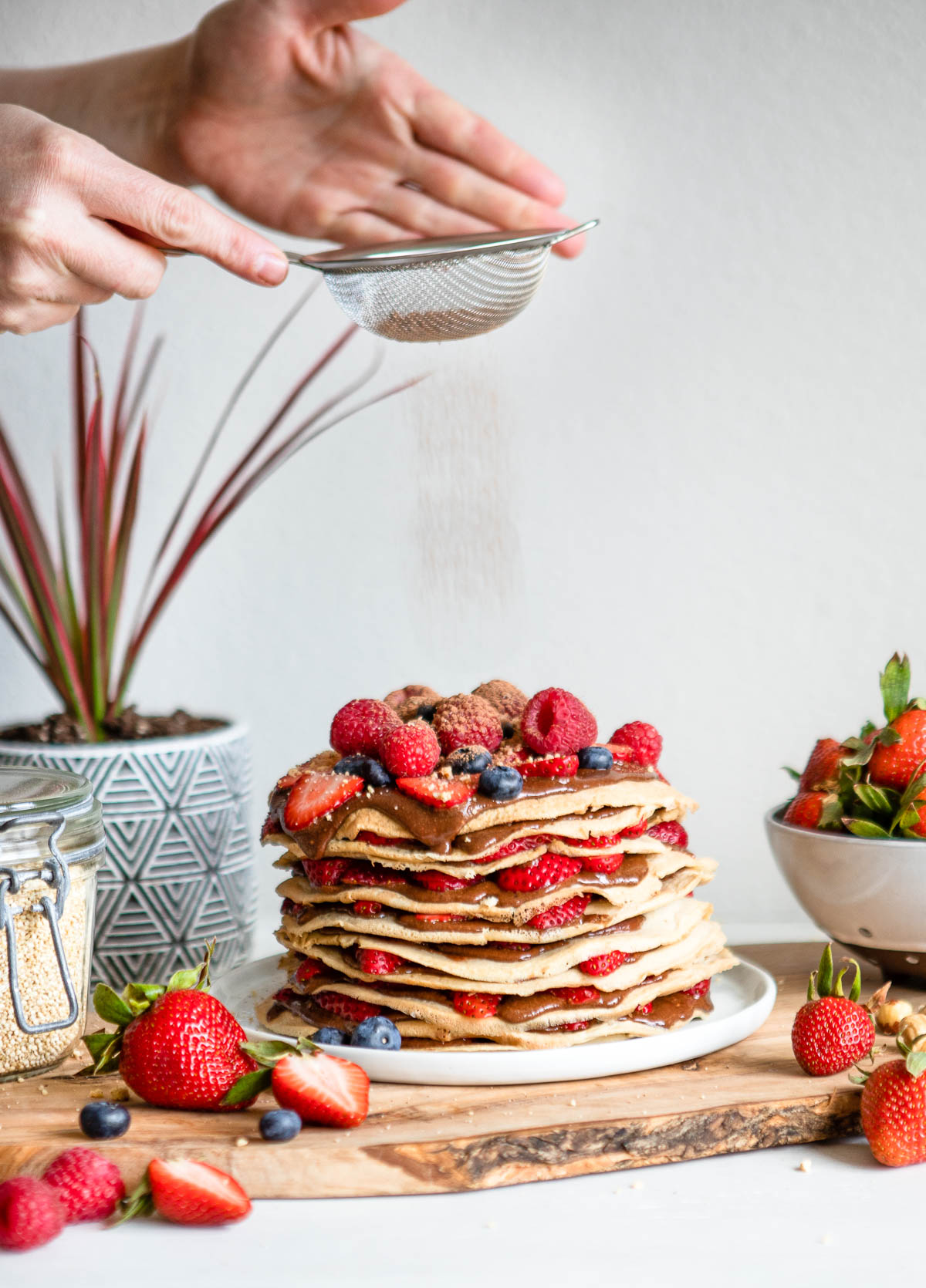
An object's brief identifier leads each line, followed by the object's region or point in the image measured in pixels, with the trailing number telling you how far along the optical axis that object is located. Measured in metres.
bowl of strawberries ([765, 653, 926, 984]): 1.05
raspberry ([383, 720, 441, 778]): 1.00
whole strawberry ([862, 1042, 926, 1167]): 0.93
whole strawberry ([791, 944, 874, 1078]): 0.97
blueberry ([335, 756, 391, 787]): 1.01
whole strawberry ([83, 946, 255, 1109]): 0.95
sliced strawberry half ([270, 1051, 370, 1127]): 0.93
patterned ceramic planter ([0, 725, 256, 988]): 1.12
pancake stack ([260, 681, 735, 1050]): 0.99
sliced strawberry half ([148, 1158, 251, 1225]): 0.90
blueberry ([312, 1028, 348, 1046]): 0.99
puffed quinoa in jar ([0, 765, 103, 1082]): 0.98
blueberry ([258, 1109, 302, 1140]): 0.92
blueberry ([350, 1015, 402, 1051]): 0.98
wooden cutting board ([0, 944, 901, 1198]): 0.92
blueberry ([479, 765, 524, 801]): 0.99
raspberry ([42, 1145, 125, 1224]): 0.90
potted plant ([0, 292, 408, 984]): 1.12
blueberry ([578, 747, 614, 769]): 1.01
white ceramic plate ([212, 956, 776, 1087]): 0.97
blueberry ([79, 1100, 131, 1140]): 0.93
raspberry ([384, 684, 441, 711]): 1.08
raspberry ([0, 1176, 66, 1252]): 0.88
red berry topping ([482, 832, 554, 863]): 0.99
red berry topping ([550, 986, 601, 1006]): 0.99
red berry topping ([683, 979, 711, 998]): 1.03
